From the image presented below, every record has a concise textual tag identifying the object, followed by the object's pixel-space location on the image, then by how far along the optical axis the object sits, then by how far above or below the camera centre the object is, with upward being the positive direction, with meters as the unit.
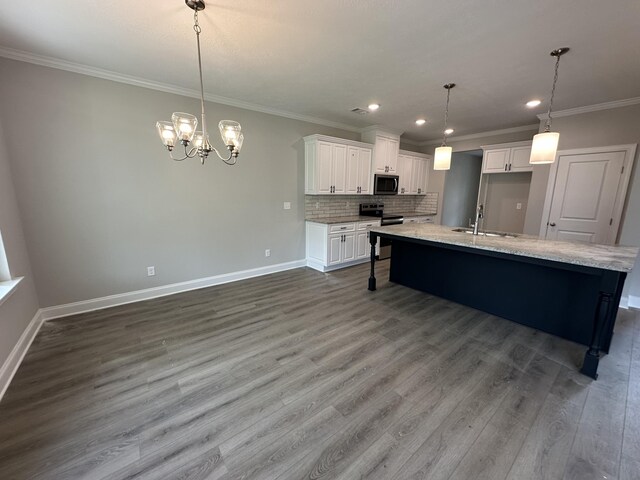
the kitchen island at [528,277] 2.10 -0.88
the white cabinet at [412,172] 6.13 +0.54
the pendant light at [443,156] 3.13 +0.46
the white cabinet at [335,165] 4.61 +0.53
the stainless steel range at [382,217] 5.53 -0.47
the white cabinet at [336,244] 4.65 -0.90
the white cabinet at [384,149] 5.36 +0.96
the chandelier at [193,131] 1.90 +0.47
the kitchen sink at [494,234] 3.13 -0.46
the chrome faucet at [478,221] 3.21 -0.31
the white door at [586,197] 3.67 +0.00
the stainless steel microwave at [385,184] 5.59 +0.22
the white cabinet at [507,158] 4.80 +0.72
